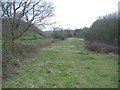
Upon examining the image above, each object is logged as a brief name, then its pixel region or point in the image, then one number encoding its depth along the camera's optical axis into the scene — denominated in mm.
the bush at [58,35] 36914
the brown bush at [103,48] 12640
